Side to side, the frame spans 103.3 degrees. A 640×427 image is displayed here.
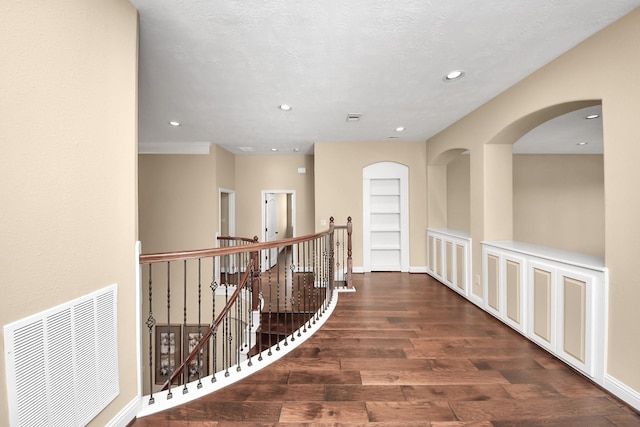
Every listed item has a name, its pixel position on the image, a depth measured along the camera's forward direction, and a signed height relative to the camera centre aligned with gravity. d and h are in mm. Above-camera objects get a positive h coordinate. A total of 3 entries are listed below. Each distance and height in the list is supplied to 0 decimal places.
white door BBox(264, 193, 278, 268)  6539 -187
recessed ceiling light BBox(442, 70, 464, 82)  2510 +1375
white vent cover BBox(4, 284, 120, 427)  1019 -694
